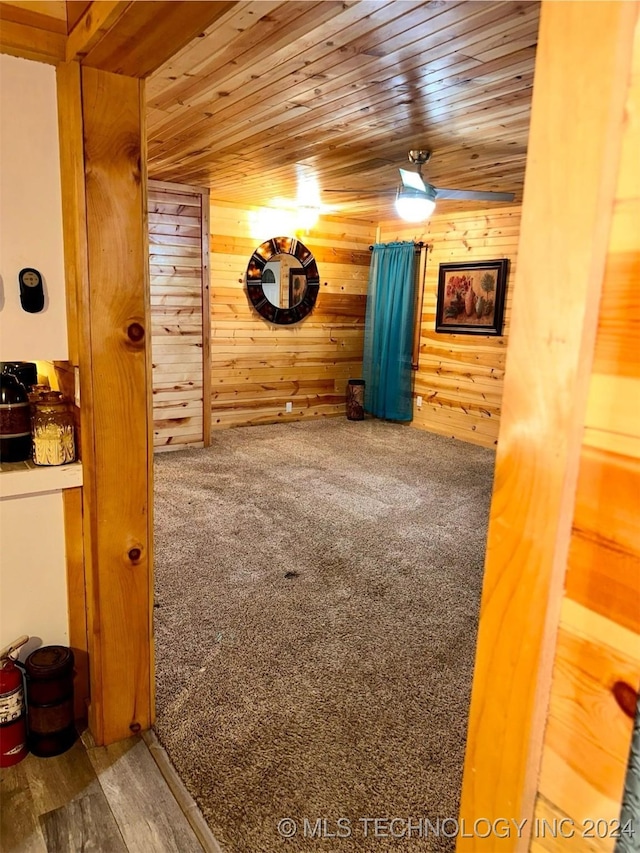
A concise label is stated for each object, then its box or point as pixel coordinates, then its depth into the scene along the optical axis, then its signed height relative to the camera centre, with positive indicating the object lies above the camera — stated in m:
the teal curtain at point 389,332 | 6.35 -0.14
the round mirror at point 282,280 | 6.03 +0.38
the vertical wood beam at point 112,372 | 1.56 -0.18
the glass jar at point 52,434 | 1.71 -0.38
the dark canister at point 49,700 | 1.71 -1.18
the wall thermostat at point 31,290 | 1.60 +0.05
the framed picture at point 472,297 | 5.48 +0.25
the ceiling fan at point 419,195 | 3.16 +0.74
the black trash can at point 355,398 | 6.77 -0.94
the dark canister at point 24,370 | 1.87 -0.22
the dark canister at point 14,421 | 1.72 -0.35
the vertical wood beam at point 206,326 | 5.14 -0.12
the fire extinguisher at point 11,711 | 1.67 -1.18
